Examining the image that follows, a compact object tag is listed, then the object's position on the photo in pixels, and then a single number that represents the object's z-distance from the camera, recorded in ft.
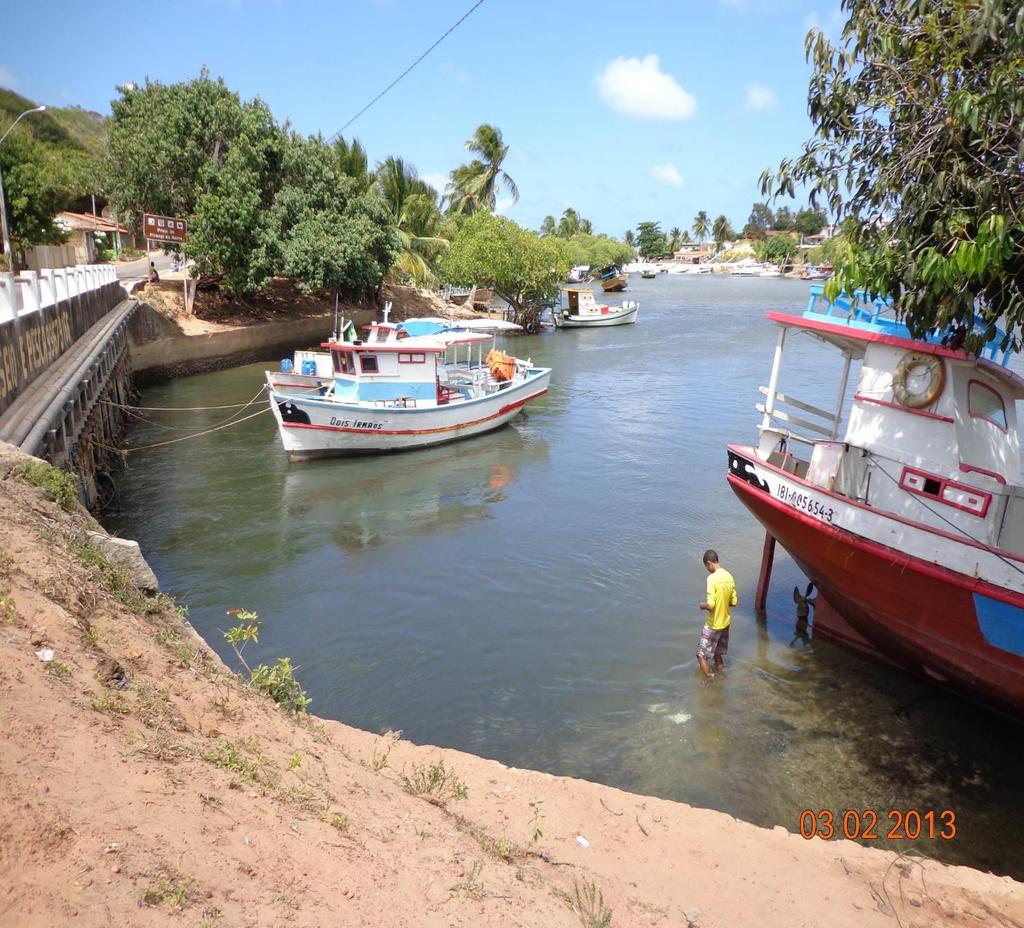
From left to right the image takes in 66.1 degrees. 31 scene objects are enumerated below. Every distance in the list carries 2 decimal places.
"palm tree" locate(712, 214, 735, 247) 625.82
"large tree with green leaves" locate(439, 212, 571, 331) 147.54
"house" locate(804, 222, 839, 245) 514.85
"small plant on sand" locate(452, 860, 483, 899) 13.38
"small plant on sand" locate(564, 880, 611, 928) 13.87
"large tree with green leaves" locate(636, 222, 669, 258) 618.44
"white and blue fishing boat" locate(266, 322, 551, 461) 65.51
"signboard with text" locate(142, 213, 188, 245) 101.35
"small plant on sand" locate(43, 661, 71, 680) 15.39
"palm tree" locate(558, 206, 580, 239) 444.55
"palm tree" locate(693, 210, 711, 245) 655.76
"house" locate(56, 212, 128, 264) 145.40
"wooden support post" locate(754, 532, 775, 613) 38.68
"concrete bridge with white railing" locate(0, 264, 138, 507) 36.60
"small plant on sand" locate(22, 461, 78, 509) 26.11
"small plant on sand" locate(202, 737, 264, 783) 14.93
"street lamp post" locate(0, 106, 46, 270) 79.61
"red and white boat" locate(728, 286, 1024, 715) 28.02
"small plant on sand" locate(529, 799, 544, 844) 17.33
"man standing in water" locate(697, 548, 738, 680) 31.01
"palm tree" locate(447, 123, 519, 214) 191.93
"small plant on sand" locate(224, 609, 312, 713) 21.61
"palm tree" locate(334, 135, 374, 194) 145.88
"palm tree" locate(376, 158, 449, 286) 163.32
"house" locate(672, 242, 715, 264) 590.76
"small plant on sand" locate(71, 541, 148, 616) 21.61
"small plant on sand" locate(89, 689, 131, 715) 14.95
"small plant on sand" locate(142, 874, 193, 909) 10.60
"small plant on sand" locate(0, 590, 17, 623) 16.28
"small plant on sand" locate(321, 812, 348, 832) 14.37
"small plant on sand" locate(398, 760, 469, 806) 18.95
